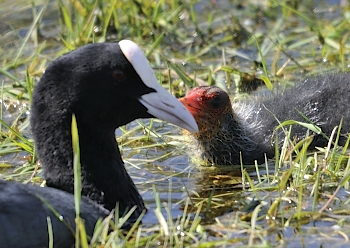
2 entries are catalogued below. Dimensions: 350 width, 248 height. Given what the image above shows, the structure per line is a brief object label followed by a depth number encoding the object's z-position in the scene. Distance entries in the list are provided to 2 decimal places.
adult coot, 8.18
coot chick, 10.84
